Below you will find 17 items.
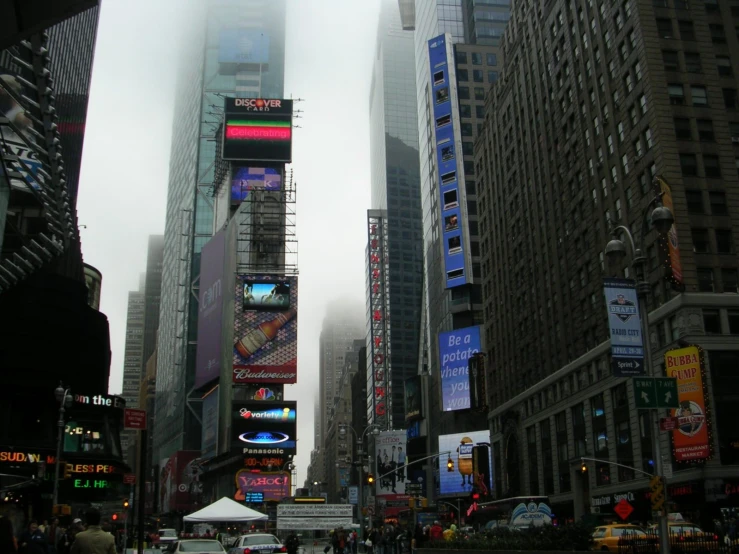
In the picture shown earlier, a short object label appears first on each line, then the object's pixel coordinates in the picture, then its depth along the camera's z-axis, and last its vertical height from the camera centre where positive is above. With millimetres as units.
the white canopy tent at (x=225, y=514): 36906 -427
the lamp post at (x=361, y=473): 59306 +1948
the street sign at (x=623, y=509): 29719 -459
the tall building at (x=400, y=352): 190000 +34106
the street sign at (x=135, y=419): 22517 +2353
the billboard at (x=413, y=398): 145625 +17852
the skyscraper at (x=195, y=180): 159500 +68806
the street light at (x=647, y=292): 21109 +5392
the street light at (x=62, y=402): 39375 +5060
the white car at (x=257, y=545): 31578 -1574
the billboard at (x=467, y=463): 109562 +4812
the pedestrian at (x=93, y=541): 12203 -495
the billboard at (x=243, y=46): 186375 +102400
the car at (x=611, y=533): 33500 -1523
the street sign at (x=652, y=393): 21250 +2592
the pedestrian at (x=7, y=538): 11516 -402
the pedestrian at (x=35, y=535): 21966 -759
